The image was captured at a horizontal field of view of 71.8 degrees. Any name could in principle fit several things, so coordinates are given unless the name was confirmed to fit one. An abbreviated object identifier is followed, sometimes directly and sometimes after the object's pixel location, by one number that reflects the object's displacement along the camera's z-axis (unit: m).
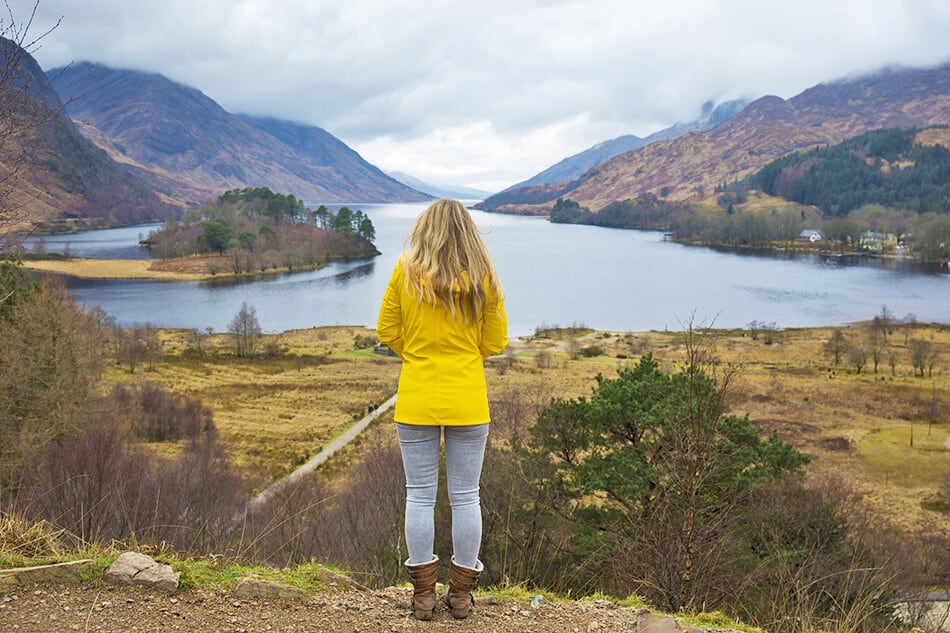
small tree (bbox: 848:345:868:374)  42.62
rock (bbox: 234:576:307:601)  3.13
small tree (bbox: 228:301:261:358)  46.72
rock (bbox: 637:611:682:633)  3.04
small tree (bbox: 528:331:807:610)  3.69
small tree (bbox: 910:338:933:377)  40.50
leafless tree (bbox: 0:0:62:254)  3.56
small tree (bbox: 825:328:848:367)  43.50
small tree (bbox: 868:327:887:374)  42.58
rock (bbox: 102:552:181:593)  3.12
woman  2.93
